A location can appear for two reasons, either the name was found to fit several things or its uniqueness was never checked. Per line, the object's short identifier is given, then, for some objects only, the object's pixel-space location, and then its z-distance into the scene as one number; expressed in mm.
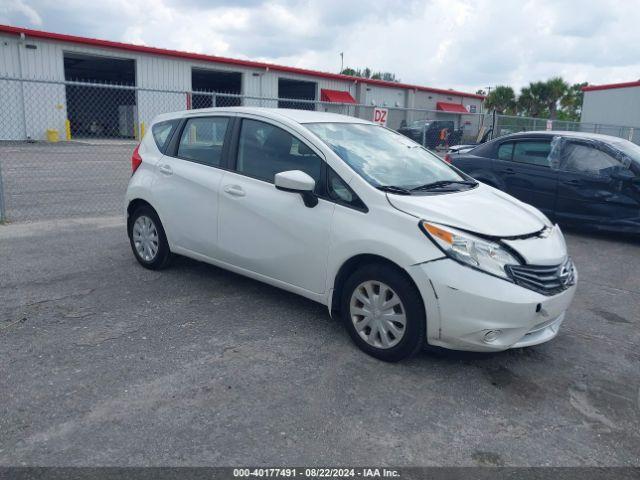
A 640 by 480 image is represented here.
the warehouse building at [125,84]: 23453
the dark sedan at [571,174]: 7734
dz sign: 12711
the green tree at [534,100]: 43906
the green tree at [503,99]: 45781
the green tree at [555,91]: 43031
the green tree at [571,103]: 44156
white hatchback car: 3559
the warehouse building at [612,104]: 32625
